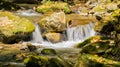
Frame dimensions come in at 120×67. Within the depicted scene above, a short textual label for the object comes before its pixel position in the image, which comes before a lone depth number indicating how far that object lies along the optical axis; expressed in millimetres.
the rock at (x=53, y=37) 21134
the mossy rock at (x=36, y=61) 12758
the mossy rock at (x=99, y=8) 29000
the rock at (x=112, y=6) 28638
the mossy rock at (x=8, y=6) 30578
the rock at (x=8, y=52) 15996
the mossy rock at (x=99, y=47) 13228
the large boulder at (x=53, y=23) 22125
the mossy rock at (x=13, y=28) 19875
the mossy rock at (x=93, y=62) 10930
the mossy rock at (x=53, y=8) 29486
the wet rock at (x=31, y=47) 18230
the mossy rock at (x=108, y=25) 21219
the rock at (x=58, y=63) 12038
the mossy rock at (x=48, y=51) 16859
